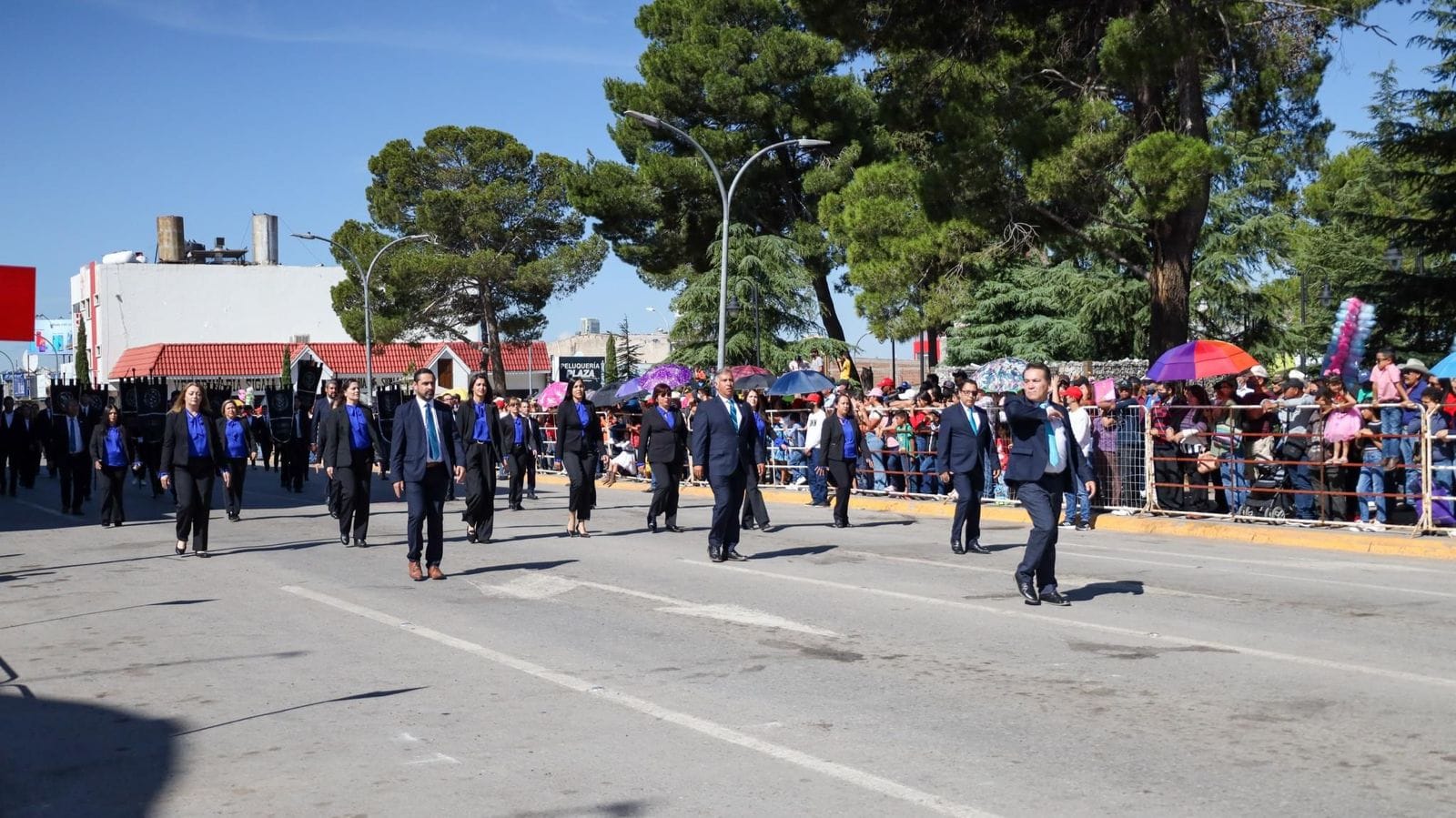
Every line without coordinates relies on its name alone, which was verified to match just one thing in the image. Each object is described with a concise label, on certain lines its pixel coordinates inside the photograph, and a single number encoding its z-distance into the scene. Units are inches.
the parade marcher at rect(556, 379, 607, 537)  671.1
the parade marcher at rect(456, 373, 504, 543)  625.6
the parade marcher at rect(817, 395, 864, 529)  717.9
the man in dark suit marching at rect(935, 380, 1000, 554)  584.4
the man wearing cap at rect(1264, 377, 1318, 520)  647.8
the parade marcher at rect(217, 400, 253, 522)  806.5
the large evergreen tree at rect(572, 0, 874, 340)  1615.4
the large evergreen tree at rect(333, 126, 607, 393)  2320.4
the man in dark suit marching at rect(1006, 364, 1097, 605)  424.2
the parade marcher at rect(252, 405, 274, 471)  1423.5
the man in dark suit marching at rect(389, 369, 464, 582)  499.2
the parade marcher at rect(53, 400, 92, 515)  888.6
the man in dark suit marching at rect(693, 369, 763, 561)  558.3
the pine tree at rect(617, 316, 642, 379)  2215.3
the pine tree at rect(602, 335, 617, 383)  2532.0
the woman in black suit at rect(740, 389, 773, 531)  686.5
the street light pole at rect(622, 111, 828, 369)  1112.8
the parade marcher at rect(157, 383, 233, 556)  602.2
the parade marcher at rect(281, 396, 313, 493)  1103.6
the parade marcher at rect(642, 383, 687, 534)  690.8
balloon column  943.0
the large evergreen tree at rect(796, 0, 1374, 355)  832.9
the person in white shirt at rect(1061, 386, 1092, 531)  716.7
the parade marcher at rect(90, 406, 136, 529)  751.1
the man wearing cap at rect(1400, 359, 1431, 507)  601.9
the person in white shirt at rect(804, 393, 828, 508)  842.2
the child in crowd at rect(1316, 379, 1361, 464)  625.0
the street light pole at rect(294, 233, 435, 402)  1907.7
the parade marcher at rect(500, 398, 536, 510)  805.2
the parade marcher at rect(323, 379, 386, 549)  632.4
